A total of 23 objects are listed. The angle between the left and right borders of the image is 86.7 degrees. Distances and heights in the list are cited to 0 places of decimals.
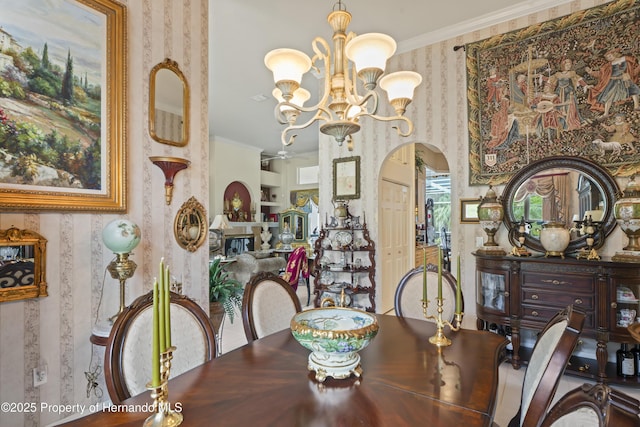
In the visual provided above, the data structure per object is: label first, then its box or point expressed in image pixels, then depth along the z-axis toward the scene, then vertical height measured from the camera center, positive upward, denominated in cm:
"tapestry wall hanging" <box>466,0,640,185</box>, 290 +114
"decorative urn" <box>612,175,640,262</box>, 258 -4
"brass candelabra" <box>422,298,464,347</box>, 158 -57
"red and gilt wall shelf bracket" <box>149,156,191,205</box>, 249 +40
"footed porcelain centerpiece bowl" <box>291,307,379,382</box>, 119 -46
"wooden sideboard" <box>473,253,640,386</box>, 254 -66
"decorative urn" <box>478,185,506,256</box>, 323 -2
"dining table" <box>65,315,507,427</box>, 102 -60
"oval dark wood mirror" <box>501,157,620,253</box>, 291 +16
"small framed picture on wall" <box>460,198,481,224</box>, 356 +5
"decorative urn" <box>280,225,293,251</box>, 932 -56
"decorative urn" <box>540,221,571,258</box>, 290 -21
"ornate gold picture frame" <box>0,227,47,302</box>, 180 -23
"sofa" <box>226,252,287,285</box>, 549 -77
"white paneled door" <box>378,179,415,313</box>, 458 -29
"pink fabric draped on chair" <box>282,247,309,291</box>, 544 -76
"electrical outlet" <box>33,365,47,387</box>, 194 -88
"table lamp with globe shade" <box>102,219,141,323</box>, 205 -14
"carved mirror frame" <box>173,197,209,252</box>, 268 -4
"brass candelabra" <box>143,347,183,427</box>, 91 -53
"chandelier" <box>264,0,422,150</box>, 181 +83
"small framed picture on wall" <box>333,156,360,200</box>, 443 +53
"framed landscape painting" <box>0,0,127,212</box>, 186 +71
